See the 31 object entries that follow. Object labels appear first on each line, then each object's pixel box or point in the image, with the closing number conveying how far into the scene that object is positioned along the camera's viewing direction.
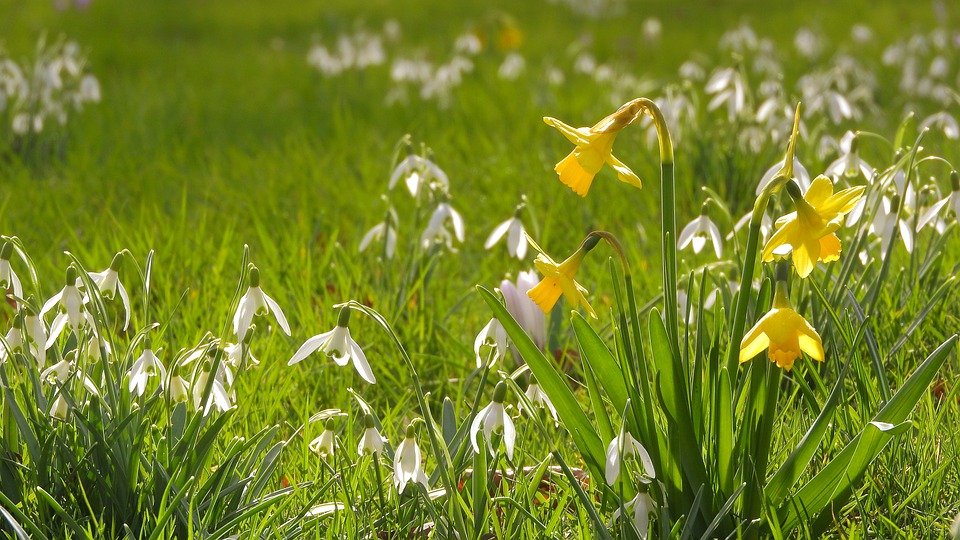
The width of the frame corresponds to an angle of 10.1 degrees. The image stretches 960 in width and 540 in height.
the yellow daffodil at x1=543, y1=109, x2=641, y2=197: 2.06
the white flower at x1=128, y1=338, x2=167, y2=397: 2.12
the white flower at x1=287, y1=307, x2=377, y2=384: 2.11
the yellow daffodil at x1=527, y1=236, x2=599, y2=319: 2.08
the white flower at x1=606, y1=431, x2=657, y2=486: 2.08
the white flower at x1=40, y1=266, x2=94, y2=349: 2.12
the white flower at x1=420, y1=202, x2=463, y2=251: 2.36
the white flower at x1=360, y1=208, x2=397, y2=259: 2.38
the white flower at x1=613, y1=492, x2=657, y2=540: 2.09
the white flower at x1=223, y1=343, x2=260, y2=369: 2.15
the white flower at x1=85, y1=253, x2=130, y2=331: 2.13
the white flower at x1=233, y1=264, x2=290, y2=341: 2.11
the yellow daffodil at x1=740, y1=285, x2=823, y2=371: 2.04
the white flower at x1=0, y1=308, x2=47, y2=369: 2.12
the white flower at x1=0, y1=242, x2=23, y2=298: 2.12
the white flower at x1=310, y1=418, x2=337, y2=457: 2.13
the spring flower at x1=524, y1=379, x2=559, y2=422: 2.15
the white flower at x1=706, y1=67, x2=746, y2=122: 2.68
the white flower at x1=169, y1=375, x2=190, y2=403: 2.15
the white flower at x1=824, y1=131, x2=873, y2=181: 2.27
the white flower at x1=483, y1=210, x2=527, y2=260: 2.30
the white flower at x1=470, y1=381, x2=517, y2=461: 2.10
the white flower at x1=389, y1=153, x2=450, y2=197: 2.36
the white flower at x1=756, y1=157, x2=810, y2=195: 2.23
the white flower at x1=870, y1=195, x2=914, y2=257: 2.24
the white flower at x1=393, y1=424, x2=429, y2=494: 2.10
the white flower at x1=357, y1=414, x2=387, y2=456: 2.11
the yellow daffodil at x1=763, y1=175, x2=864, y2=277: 2.04
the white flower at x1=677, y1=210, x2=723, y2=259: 2.23
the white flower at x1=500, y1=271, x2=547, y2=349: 2.30
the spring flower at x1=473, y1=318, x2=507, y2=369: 2.14
